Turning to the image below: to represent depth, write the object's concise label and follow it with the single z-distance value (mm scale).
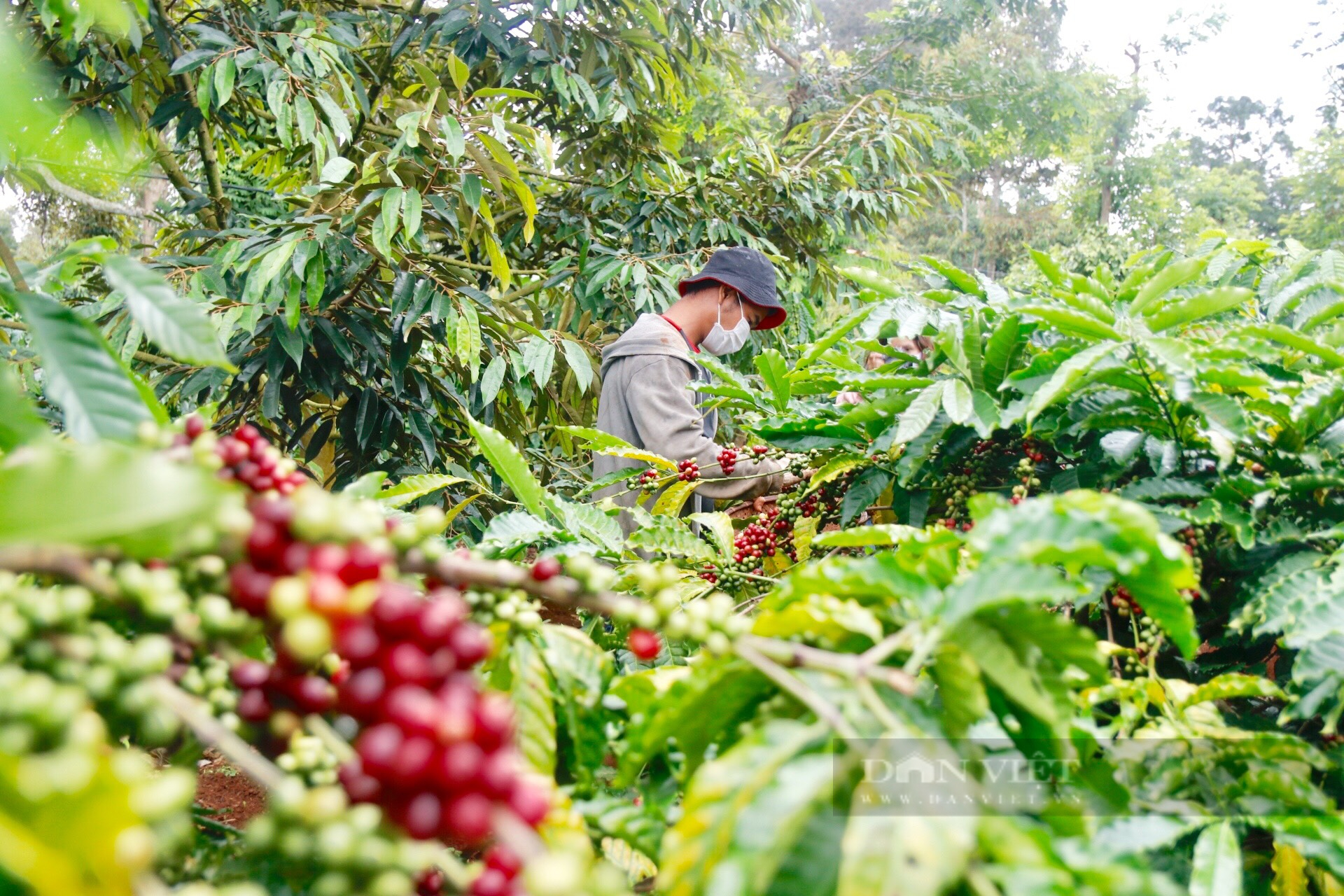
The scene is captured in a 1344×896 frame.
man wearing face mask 2268
